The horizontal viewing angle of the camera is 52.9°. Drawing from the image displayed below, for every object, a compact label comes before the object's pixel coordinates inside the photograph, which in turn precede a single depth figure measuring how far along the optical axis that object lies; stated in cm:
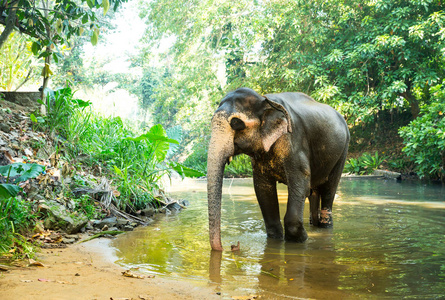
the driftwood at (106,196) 649
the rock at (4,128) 662
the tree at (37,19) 621
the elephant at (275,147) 471
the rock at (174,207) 829
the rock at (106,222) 587
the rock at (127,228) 615
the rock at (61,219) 507
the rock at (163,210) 794
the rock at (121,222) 618
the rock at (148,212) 735
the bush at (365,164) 1830
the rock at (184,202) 914
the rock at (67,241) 486
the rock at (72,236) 508
